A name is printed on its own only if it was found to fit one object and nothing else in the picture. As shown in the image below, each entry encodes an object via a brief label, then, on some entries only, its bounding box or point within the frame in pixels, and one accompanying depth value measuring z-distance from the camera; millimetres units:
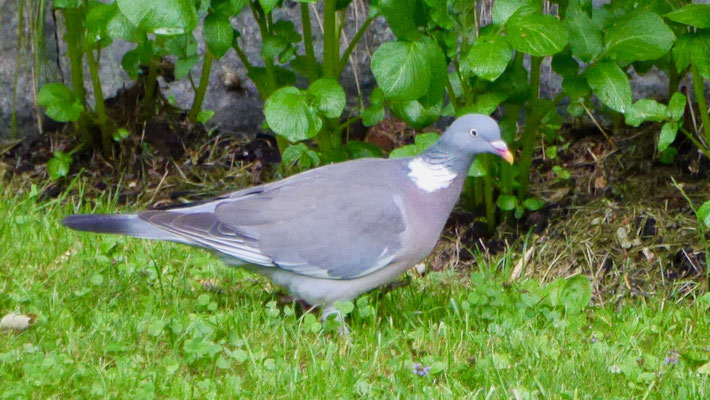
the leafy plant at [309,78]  8055
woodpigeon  7219
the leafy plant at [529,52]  7375
